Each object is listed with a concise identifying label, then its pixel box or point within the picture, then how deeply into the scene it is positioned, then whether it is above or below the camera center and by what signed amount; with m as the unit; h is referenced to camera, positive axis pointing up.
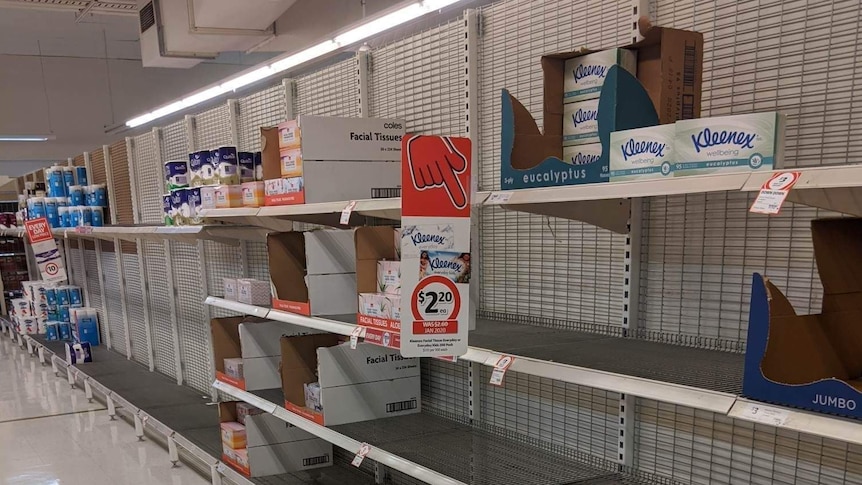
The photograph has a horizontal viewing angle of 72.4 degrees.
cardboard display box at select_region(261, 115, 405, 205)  2.46 +0.11
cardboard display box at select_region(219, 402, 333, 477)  3.08 -1.45
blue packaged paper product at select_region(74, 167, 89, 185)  6.46 +0.18
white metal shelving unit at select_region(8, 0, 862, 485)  1.45 -0.24
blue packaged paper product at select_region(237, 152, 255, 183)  3.09 +0.10
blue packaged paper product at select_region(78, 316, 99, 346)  6.84 -1.60
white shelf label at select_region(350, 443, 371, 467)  2.22 -1.02
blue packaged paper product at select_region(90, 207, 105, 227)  6.10 -0.25
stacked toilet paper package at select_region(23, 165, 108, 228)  6.11 -0.09
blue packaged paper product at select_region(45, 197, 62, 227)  6.41 -0.20
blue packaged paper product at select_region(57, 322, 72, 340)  7.25 -1.70
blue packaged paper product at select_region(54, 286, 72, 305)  7.18 -1.25
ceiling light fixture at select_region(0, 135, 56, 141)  8.82 +0.85
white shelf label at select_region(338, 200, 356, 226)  2.14 -0.11
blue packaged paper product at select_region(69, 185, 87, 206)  6.23 -0.03
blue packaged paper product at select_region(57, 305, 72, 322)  7.24 -1.46
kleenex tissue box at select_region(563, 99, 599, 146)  1.54 +0.14
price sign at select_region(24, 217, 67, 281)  5.86 -0.54
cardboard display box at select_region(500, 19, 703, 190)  1.38 +0.17
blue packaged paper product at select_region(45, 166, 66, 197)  6.40 +0.11
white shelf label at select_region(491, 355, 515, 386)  1.62 -0.53
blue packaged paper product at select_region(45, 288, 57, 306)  7.18 -1.26
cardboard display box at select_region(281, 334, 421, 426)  2.55 -0.89
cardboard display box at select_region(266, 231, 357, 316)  2.59 -0.42
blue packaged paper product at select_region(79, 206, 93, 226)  6.06 -0.24
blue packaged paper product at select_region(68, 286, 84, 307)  7.23 -1.29
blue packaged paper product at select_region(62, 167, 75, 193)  6.43 +0.17
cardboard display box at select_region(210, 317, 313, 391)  3.12 -0.88
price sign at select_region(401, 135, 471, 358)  1.61 -0.18
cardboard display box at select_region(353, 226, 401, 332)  2.29 -0.27
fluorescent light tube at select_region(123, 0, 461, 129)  2.65 +0.73
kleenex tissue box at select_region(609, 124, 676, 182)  1.26 +0.05
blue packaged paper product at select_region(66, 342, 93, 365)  6.00 -1.64
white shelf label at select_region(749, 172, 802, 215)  0.98 -0.04
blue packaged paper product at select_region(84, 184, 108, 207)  6.13 -0.03
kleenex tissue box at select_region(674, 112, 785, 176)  1.11 +0.05
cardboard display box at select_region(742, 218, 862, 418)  1.07 -0.34
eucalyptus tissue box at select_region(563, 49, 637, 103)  1.49 +0.27
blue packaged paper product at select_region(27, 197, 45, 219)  6.46 -0.14
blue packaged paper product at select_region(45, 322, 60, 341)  7.22 -1.68
